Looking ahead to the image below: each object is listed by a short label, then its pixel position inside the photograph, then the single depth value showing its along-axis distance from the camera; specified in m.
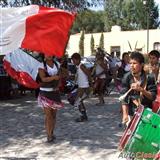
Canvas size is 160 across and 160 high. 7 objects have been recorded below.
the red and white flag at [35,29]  7.30
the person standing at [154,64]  6.28
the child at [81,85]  11.12
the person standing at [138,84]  5.90
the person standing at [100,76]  14.64
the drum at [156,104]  5.73
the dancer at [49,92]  8.59
